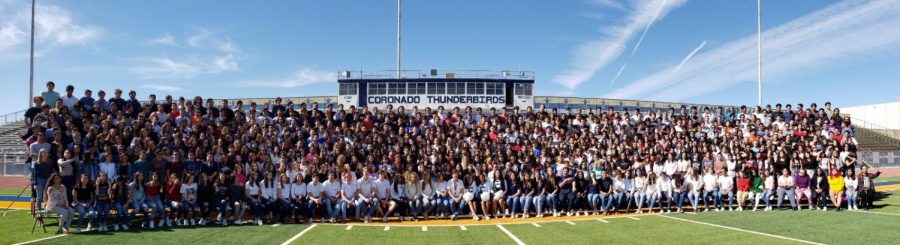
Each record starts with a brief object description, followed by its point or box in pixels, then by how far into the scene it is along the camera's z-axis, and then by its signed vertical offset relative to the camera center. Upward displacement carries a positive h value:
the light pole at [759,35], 34.81 +6.90
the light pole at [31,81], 31.53 +3.19
